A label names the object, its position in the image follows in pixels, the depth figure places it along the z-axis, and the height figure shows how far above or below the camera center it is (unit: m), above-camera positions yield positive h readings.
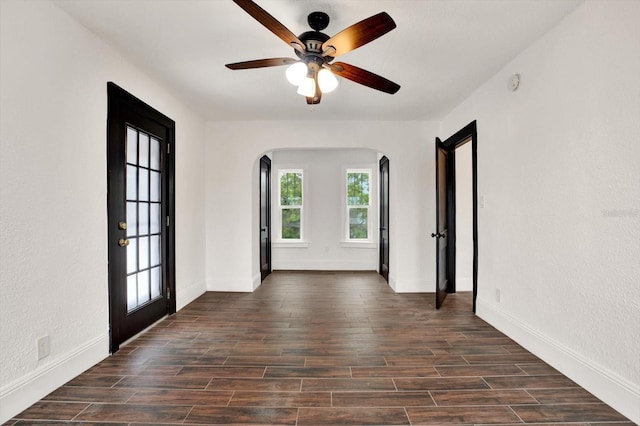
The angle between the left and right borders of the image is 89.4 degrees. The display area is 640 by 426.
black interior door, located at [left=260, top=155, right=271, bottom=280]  5.59 -0.05
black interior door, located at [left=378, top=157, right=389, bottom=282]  5.50 -0.09
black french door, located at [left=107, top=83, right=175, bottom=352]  2.68 +0.00
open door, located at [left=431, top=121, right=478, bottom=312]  3.64 +0.03
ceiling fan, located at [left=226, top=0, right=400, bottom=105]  1.74 +1.02
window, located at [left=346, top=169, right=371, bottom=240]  6.56 +0.19
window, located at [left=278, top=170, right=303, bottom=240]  6.63 +0.20
